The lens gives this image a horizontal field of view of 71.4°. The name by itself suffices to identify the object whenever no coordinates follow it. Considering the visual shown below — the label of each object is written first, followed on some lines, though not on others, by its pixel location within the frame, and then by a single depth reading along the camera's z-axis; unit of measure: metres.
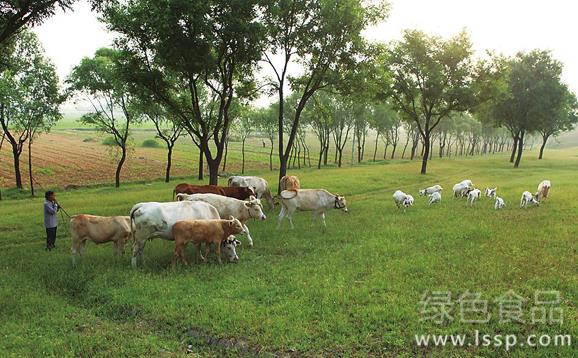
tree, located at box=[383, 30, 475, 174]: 40.44
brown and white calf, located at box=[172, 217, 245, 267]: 12.70
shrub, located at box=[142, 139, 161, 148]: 94.76
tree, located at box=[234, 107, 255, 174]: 65.34
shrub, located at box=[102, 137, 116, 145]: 47.88
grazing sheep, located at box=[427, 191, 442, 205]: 23.64
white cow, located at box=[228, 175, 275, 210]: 24.31
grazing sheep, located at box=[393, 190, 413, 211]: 21.58
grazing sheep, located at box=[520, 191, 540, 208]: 21.17
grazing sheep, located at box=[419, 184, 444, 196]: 25.92
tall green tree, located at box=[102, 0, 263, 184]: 20.92
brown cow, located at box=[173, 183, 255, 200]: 20.44
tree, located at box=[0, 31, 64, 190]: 33.69
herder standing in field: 15.23
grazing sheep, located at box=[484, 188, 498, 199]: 24.59
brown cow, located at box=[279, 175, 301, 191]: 24.47
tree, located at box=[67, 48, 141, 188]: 38.50
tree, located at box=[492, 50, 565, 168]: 51.12
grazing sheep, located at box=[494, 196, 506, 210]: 21.21
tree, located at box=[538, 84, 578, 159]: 52.09
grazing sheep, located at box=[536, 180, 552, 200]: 23.09
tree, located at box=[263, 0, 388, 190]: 24.09
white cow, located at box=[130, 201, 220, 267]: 13.14
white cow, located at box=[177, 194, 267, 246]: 16.55
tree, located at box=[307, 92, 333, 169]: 66.82
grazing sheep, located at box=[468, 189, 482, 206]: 22.86
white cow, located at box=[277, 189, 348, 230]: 18.14
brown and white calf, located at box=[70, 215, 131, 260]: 13.46
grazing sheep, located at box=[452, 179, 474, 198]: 25.52
